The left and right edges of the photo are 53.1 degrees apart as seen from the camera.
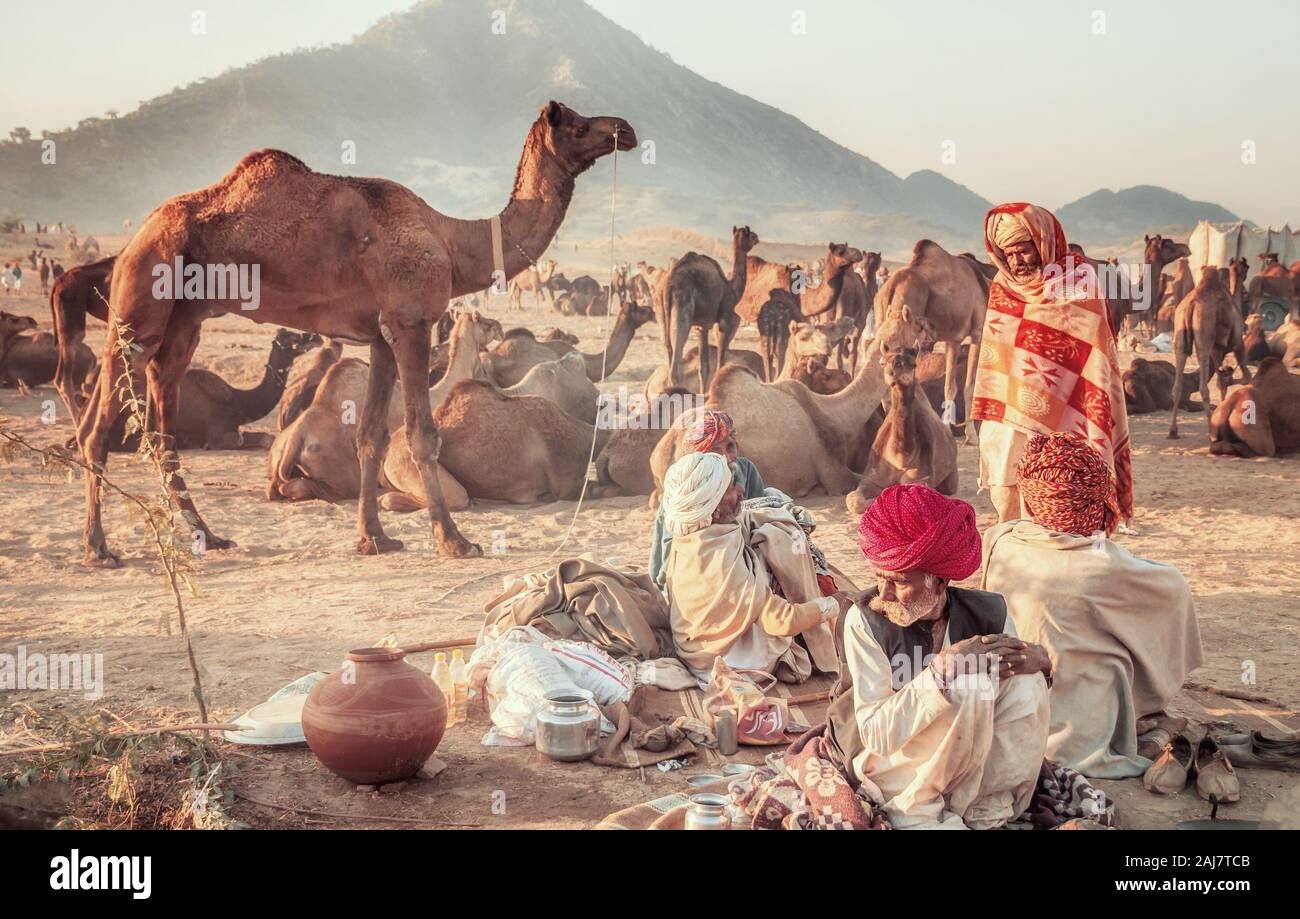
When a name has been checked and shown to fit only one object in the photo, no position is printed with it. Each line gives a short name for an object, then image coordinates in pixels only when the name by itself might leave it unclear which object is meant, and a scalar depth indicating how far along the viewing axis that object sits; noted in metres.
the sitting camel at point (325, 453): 10.82
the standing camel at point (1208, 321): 15.21
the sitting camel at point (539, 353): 14.81
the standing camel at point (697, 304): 17.61
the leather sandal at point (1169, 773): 4.70
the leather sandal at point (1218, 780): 4.58
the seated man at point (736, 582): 5.72
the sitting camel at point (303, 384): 12.48
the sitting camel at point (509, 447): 10.77
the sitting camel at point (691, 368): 14.34
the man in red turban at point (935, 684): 3.68
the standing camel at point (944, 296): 14.21
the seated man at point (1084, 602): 4.88
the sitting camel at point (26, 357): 16.94
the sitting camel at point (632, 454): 11.15
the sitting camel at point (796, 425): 10.77
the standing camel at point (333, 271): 8.60
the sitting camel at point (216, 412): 13.33
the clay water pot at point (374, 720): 4.67
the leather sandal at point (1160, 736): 5.04
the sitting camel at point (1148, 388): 16.56
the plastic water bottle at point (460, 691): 5.70
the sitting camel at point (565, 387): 12.87
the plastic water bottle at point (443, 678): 5.75
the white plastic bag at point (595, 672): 5.55
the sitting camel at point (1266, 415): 12.74
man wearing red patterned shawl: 6.25
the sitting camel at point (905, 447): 10.12
